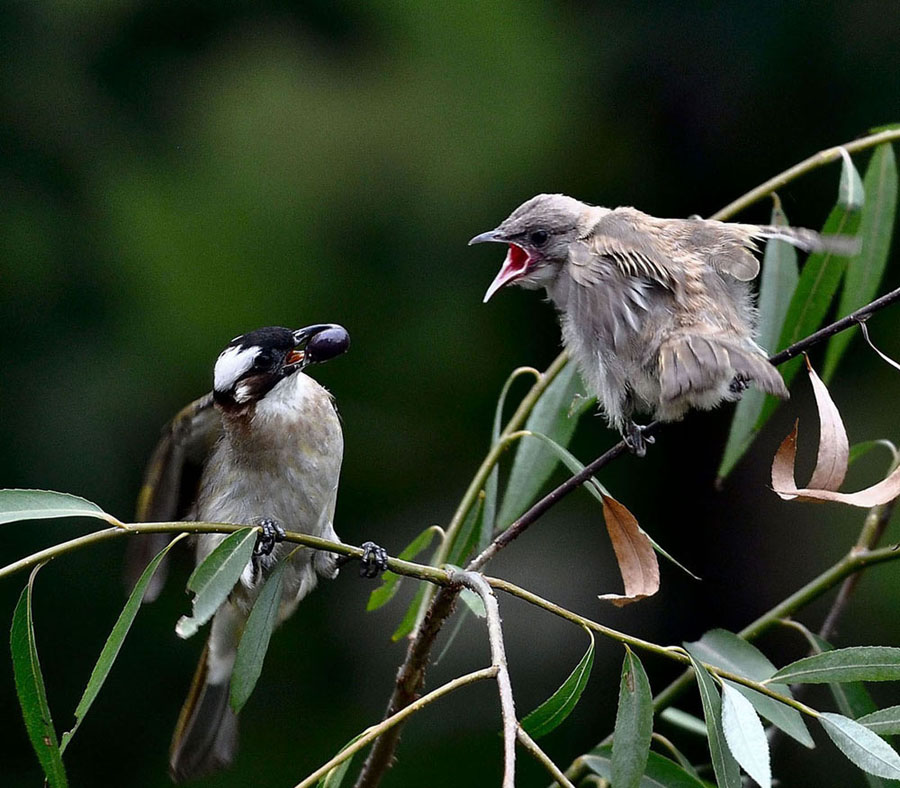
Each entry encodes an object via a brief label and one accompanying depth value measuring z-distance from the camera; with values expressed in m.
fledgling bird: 6.68
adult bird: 6.80
